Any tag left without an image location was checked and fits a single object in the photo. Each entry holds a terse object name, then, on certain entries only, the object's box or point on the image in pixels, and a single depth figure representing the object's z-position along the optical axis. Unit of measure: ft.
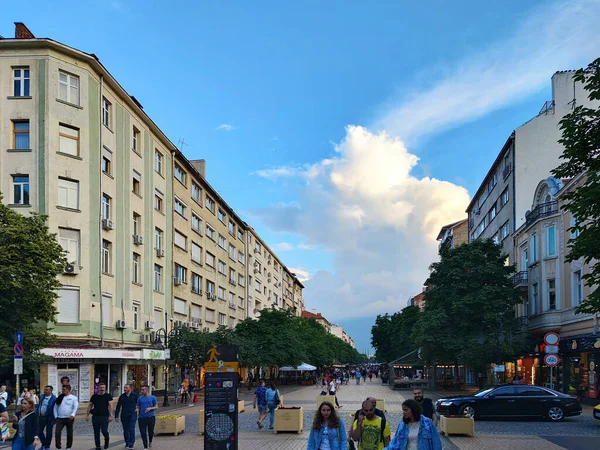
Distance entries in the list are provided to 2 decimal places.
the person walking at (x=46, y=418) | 50.06
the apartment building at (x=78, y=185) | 103.09
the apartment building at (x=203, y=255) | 160.45
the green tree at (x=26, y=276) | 76.23
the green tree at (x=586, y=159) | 45.27
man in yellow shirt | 29.73
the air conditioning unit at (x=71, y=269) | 102.63
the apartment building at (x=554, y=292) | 111.45
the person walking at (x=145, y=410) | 52.44
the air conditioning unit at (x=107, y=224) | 111.65
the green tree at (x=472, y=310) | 130.82
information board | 43.16
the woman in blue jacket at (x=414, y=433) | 26.66
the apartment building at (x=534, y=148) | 156.97
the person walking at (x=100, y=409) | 51.01
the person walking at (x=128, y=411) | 52.54
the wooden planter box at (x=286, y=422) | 66.95
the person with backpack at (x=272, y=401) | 71.15
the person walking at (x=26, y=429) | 37.09
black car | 78.64
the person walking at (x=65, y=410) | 49.65
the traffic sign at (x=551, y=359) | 75.51
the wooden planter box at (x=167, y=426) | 65.31
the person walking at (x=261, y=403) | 71.51
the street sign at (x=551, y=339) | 75.05
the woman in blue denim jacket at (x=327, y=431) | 28.53
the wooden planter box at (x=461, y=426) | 64.23
